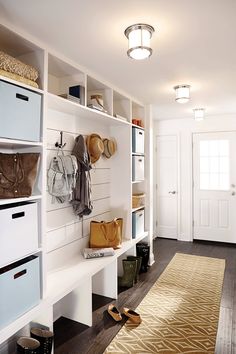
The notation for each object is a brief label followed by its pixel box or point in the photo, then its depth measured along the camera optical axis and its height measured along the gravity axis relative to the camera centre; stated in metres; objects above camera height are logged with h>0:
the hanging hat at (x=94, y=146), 2.90 +0.32
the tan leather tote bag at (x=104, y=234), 2.96 -0.67
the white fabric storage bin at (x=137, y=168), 3.53 +0.10
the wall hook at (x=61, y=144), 2.55 +0.30
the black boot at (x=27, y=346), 1.78 -1.18
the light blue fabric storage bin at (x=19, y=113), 1.60 +0.40
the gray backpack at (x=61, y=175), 2.33 +0.00
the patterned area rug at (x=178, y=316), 2.14 -1.36
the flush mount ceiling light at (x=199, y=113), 4.19 +0.99
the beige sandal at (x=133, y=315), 2.46 -1.32
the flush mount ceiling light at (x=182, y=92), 3.00 +0.95
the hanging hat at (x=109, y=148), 3.26 +0.35
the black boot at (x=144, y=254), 3.68 -1.10
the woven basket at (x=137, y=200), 3.57 -0.34
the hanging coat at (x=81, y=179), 2.65 -0.04
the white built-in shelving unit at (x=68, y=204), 1.92 -0.14
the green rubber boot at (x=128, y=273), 3.21 -1.18
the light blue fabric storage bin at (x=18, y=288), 1.58 -0.72
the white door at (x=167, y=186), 5.32 -0.22
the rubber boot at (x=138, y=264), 3.35 -1.14
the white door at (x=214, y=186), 4.90 -0.21
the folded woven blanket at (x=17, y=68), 1.60 +0.69
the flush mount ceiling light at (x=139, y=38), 1.68 +0.88
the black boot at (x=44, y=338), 1.84 -1.15
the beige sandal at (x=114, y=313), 2.50 -1.33
